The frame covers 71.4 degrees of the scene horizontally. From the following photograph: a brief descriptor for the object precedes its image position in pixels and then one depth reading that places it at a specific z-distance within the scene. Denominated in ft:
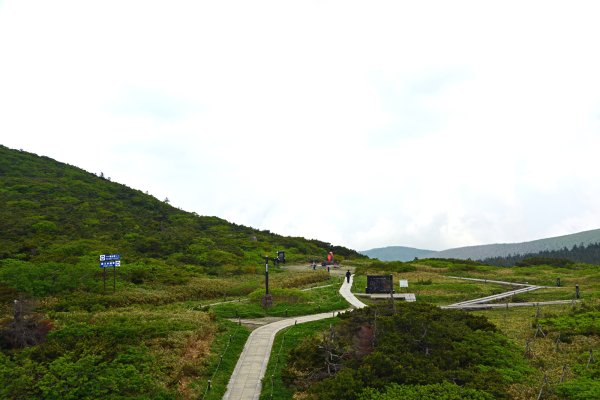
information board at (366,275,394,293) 129.59
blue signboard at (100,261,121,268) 116.78
